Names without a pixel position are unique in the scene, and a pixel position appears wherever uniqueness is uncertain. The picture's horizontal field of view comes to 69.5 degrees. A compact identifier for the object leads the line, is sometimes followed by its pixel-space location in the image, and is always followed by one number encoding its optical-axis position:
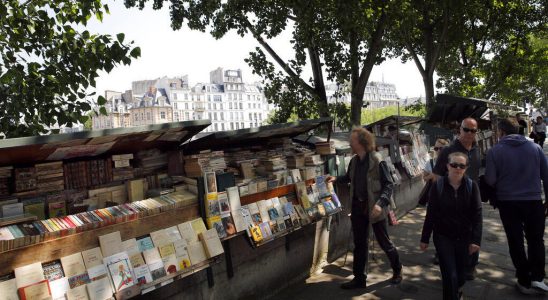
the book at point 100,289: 2.93
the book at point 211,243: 3.75
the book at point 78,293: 2.84
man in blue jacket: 4.20
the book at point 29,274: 2.65
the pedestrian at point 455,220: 3.71
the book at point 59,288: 2.78
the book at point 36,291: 2.63
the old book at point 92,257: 3.01
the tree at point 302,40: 10.56
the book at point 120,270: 3.07
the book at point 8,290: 2.57
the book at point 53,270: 2.83
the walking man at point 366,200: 4.52
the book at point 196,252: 3.65
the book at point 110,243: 3.11
